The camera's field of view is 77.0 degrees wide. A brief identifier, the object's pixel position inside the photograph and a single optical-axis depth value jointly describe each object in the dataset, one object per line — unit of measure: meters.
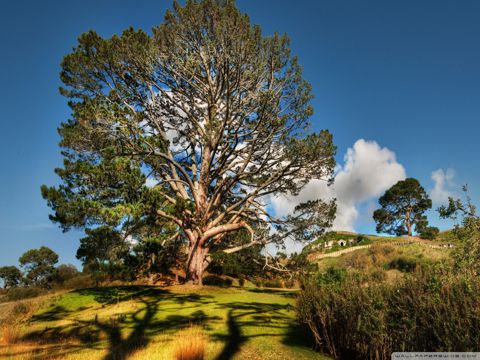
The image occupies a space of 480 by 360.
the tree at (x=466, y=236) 5.59
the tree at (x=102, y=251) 14.95
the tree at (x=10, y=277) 41.91
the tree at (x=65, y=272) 35.80
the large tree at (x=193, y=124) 14.50
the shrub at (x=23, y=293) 25.55
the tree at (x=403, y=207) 55.66
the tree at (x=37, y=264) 38.72
